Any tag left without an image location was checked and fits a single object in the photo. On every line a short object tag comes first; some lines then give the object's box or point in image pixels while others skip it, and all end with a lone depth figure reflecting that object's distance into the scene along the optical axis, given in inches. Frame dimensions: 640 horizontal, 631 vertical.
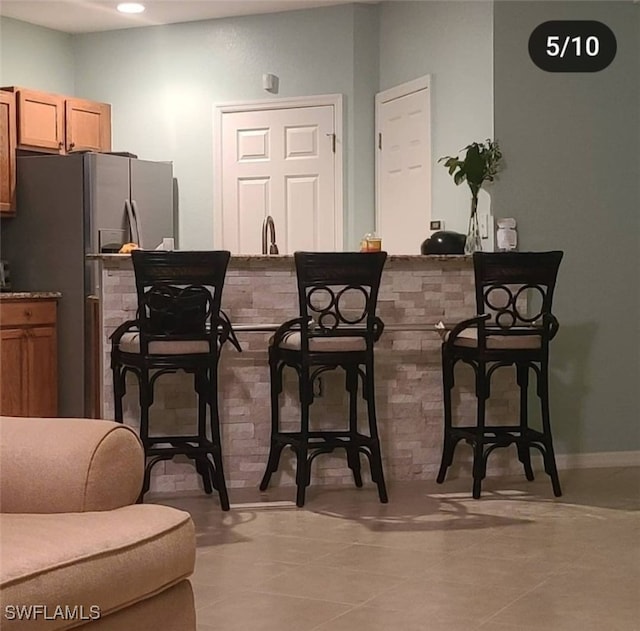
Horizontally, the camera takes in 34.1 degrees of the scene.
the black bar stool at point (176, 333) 166.6
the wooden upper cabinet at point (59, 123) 260.5
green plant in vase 206.8
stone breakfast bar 189.0
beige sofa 71.0
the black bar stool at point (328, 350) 173.0
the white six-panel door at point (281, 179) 264.1
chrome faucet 215.0
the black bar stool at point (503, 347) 181.6
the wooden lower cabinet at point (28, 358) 238.8
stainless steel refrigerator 248.5
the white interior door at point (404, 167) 238.4
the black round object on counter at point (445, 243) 205.5
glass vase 208.6
